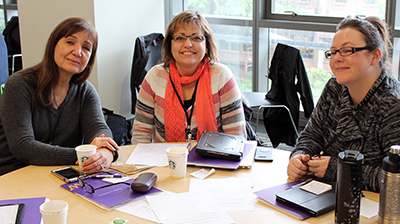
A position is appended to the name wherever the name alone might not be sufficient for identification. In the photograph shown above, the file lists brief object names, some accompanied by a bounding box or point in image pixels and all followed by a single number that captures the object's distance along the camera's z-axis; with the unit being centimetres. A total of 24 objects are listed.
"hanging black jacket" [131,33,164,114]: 386
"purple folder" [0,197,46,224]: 122
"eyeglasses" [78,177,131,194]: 142
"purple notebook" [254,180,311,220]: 126
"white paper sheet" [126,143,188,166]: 174
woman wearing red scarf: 221
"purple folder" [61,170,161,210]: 135
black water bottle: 112
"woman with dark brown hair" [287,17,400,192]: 152
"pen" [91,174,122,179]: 155
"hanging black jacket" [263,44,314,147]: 324
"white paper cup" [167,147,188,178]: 154
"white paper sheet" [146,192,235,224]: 124
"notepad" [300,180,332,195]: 138
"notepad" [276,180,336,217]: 126
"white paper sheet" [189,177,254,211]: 134
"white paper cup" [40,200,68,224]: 108
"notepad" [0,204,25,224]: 121
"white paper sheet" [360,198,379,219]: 125
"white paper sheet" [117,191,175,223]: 127
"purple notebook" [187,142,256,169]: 165
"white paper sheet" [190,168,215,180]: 159
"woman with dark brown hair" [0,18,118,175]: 178
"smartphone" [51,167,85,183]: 155
